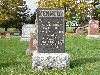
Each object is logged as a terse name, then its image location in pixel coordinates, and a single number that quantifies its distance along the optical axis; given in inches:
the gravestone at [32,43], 382.0
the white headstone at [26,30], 668.7
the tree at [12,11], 1187.9
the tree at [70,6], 1090.1
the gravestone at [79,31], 1048.6
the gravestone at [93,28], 756.2
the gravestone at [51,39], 240.4
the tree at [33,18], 1348.9
